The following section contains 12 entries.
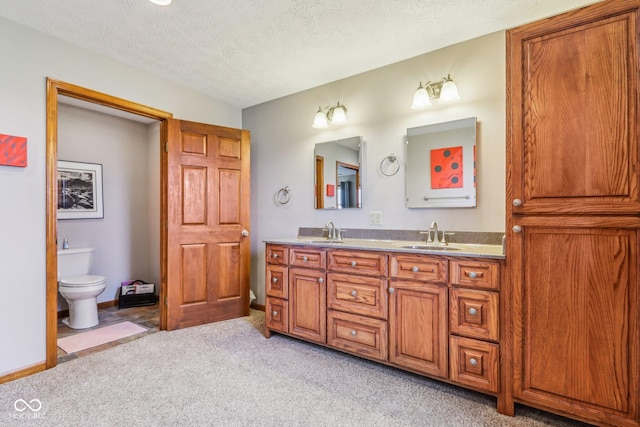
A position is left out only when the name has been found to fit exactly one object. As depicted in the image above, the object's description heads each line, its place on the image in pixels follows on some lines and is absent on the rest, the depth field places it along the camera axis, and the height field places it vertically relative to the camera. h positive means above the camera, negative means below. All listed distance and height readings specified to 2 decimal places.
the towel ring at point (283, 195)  3.42 +0.21
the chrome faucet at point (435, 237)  2.35 -0.18
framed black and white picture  3.50 +0.29
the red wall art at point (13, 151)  2.04 +0.43
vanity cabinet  1.78 -0.62
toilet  3.02 -0.70
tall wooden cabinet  1.44 +0.01
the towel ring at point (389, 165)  2.68 +0.42
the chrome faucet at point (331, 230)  2.92 -0.15
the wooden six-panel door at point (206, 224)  3.00 -0.09
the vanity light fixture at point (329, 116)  2.92 +0.93
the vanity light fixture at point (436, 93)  2.32 +0.91
